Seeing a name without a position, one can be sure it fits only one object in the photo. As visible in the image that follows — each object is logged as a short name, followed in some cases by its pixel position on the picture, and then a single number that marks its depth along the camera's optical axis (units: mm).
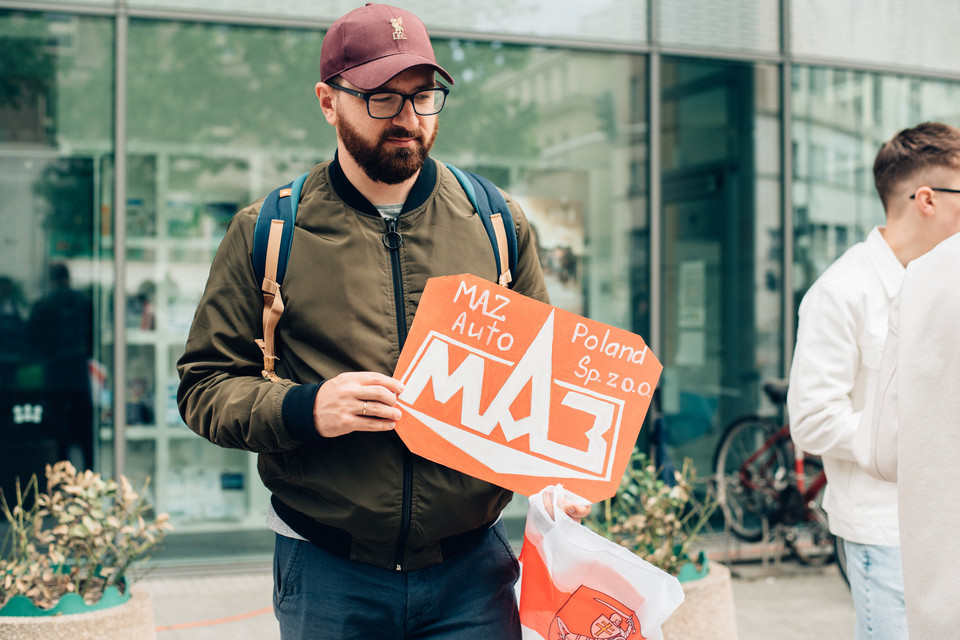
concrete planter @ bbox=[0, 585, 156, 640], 3473
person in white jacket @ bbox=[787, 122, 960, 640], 2592
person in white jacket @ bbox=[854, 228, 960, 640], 1583
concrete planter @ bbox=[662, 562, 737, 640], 3770
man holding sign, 1927
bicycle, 6379
